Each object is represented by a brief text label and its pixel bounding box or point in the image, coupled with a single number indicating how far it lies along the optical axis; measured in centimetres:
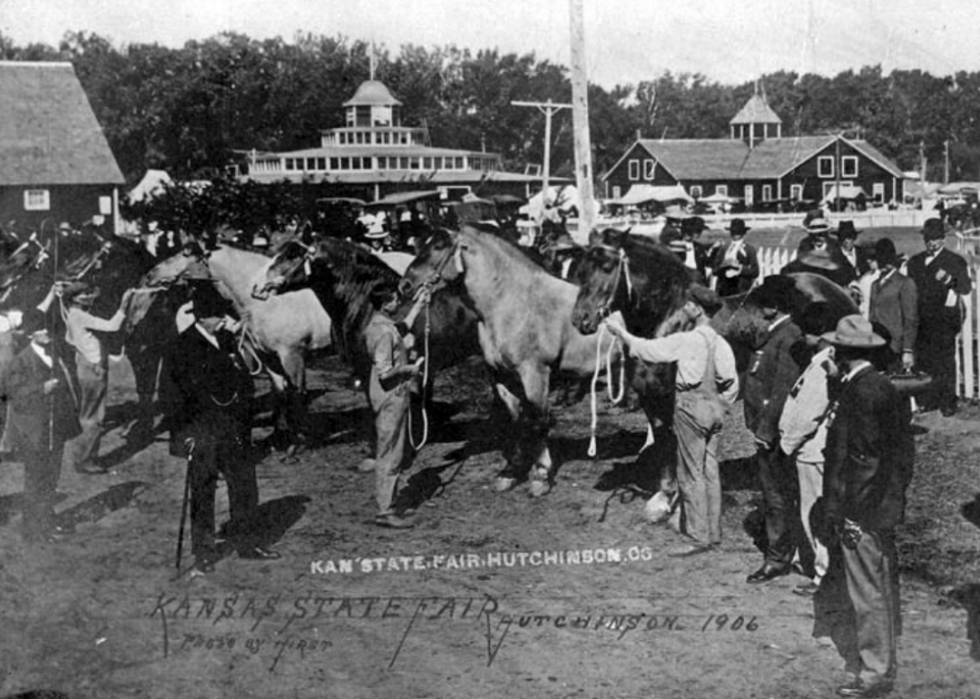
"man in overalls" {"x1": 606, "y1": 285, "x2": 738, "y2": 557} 742
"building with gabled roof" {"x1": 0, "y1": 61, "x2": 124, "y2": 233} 1691
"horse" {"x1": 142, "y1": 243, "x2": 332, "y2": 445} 1114
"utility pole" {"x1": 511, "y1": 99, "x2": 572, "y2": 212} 1117
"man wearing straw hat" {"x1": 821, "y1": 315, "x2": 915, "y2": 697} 547
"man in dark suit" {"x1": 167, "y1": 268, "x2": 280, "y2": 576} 744
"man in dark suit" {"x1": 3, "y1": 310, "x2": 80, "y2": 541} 806
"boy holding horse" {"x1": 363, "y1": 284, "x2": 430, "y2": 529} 823
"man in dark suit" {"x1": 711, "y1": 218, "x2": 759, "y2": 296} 1117
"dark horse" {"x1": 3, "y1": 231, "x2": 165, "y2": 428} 1126
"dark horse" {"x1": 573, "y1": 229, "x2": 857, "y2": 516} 808
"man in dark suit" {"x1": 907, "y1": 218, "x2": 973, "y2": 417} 1054
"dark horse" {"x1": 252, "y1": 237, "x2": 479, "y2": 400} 954
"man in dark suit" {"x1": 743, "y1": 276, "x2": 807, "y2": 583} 706
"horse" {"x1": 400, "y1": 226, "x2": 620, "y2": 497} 913
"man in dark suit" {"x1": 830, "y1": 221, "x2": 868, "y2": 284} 1067
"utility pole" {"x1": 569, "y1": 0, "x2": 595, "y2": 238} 841
